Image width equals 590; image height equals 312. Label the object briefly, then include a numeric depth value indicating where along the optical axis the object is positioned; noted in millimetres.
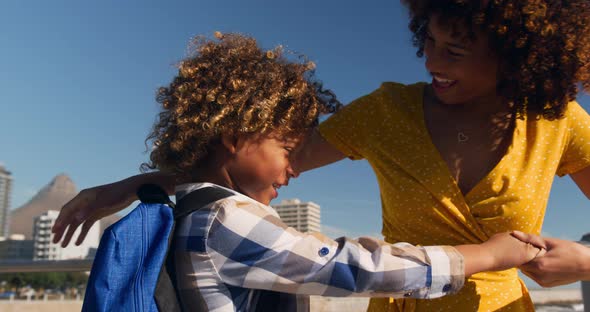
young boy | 1298
